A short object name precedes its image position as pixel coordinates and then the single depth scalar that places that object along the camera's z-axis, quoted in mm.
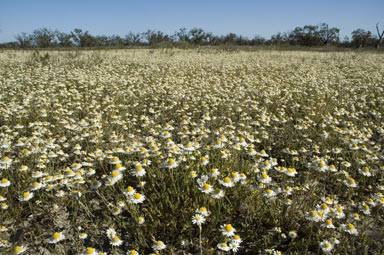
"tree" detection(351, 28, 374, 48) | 69688
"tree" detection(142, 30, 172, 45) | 73381
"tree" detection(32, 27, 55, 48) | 48656
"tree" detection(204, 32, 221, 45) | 78750
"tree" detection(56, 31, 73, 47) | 71938
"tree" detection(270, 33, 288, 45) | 75812
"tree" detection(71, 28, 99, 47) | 69688
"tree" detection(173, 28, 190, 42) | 78588
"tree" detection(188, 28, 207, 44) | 78125
